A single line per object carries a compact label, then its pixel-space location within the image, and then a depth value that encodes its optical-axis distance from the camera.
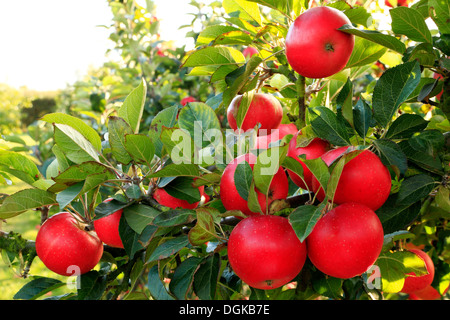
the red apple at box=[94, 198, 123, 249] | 0.83
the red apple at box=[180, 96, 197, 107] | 2.33
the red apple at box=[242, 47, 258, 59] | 1.86
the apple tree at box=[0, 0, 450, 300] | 0.64
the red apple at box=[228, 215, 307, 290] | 0.63
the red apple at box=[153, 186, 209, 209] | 0.85
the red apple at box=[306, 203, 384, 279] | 0.61
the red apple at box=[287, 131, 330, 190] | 0.74
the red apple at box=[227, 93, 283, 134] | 0.91
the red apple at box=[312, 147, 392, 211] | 0.64
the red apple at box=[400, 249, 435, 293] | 1.08
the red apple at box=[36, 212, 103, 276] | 0.84
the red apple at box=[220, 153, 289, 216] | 0.70
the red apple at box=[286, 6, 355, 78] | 0.71
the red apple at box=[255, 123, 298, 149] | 0.82
